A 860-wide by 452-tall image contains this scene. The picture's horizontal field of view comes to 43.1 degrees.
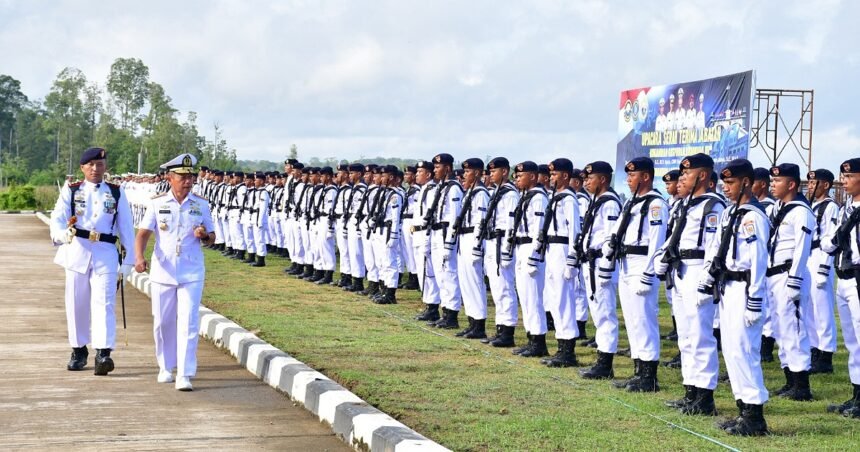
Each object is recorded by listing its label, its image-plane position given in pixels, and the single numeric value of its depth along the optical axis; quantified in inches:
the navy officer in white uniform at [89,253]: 377.4
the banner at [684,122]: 911.0
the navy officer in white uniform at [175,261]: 355.3
